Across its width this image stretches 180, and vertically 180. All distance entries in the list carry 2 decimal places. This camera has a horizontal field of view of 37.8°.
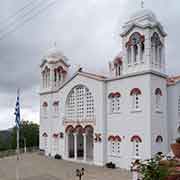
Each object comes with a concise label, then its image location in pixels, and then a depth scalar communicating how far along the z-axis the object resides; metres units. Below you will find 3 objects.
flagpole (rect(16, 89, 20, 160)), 16.61
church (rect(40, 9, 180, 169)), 21.31
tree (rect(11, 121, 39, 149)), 50.28
